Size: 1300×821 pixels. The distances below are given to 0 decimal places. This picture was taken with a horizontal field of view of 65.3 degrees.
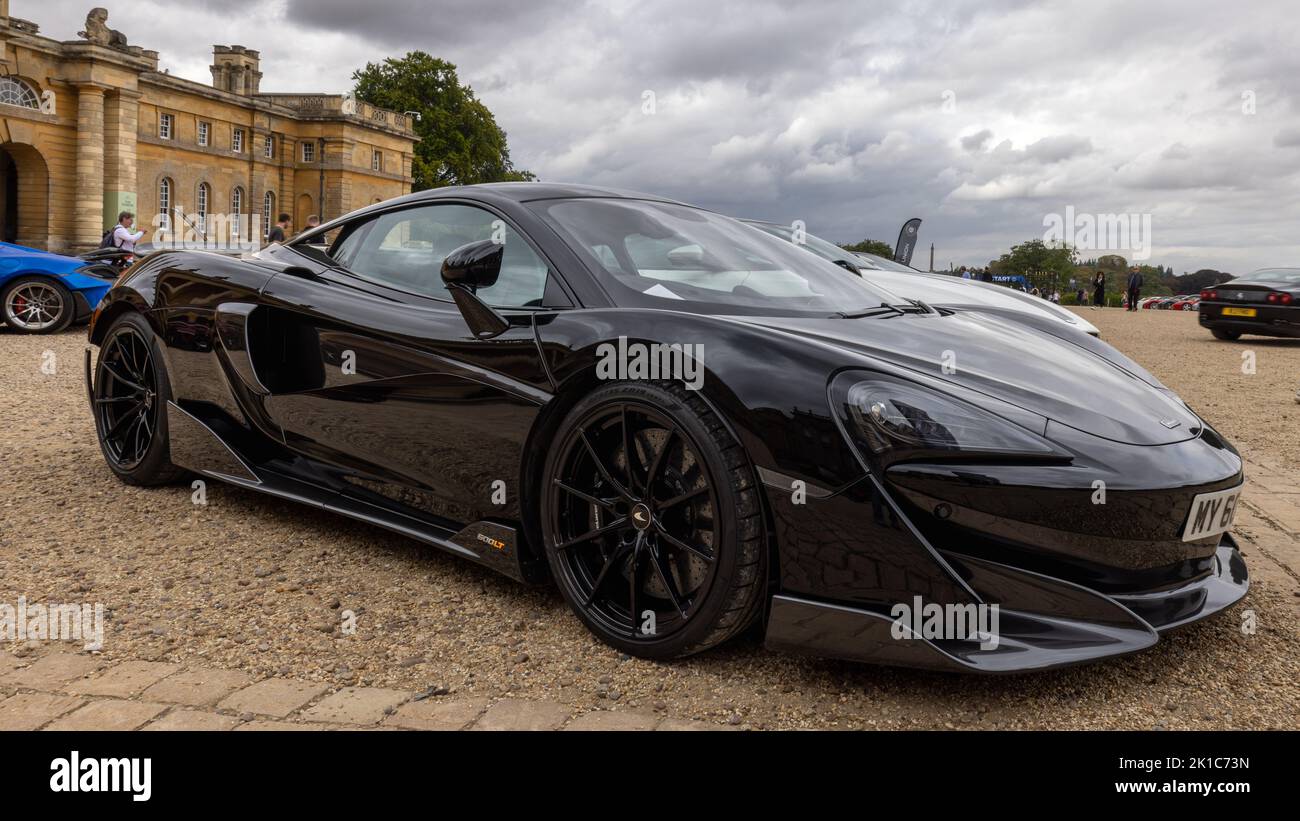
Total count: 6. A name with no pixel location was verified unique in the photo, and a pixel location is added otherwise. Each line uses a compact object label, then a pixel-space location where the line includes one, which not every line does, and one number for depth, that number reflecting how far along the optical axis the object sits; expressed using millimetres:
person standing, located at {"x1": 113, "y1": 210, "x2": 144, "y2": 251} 16094
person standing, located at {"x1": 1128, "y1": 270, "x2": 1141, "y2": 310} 35181
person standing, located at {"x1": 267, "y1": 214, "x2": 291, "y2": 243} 18938
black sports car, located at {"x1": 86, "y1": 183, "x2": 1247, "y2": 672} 2297
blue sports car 12406
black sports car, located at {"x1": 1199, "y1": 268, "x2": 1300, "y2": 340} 16406
